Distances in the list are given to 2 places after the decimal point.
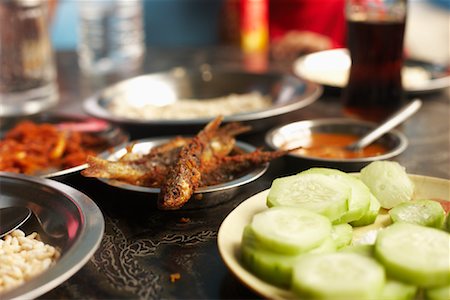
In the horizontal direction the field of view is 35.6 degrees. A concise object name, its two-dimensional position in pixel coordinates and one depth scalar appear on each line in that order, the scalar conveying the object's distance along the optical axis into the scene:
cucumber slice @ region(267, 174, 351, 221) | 0.45
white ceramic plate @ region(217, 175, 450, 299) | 0.40
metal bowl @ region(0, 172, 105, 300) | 0.39
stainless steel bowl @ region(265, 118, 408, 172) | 0.61
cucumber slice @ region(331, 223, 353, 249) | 0.44
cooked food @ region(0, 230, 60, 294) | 0.44
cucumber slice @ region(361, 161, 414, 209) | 0.51
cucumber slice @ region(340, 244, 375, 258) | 0.40
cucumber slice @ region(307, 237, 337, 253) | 0.41
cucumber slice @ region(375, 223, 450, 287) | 0.38
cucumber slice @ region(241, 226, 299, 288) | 0.40
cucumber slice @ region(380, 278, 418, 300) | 0.38
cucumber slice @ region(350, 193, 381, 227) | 0.49
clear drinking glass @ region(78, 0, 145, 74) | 1.18
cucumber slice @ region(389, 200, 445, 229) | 0.46
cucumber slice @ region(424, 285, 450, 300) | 0.38
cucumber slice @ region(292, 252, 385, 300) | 0.36
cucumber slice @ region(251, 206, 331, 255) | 0.40
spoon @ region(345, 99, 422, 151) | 0.68
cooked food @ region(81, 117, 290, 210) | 0.52
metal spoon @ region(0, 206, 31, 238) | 0.51
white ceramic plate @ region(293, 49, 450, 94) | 0.89
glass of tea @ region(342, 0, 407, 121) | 0.77
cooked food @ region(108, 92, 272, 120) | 0.79
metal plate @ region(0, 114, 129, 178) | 0.71
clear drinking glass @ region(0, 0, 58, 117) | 0.89
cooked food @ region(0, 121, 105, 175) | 0.66
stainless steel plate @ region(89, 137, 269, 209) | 0.54
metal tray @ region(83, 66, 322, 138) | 0.74
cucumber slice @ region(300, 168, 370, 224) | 0.47
